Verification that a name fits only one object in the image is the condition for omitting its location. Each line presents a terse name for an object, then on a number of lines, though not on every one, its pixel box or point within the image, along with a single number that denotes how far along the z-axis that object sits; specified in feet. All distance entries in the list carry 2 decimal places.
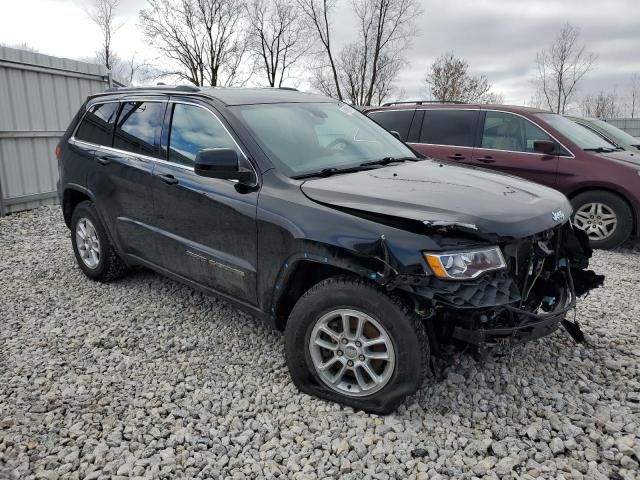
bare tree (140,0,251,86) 108.47
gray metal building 25.79
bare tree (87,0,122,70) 118.73
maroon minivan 20.77
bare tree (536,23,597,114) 105.91
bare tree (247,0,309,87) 108.78
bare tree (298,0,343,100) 101.04
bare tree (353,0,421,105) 100.17
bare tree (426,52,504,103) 107.45
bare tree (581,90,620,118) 126.62
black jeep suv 8.35
